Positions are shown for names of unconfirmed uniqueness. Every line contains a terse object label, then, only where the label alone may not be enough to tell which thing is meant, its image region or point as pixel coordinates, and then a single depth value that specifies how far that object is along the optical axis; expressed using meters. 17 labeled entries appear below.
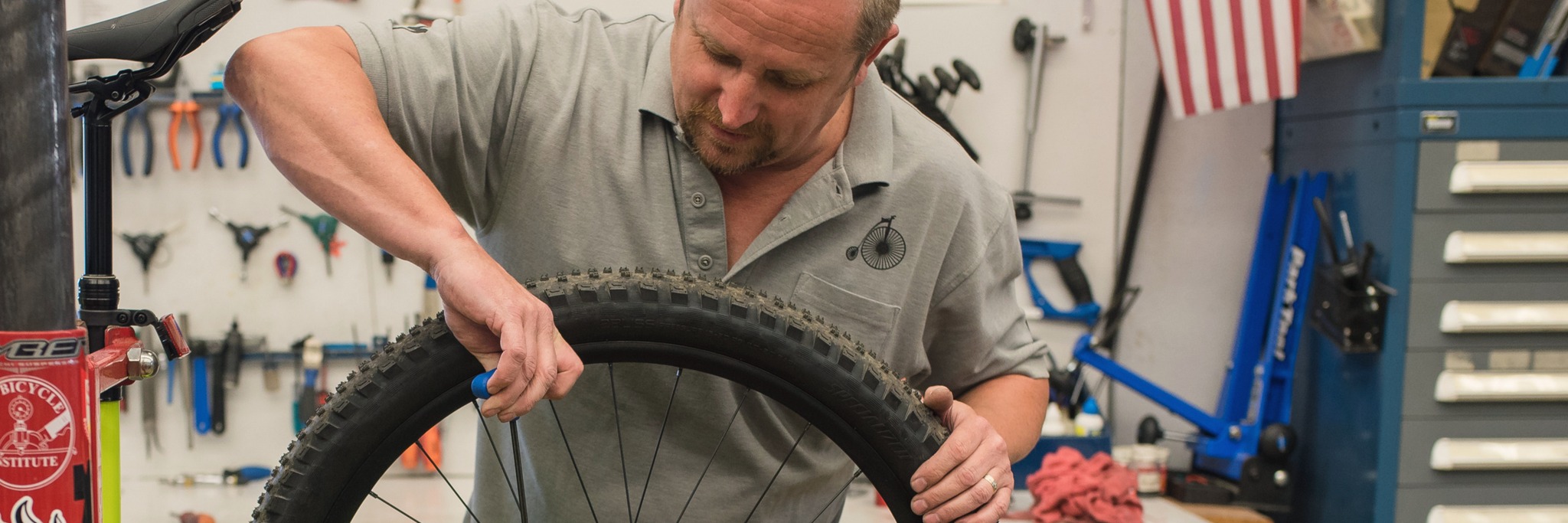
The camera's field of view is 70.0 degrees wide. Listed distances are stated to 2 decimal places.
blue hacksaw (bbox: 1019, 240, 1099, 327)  2.62
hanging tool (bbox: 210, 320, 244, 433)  2.44
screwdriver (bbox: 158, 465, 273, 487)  2.44
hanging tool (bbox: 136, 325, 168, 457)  2.45
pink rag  2.11
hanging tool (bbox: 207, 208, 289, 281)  2.46
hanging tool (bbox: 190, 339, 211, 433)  2.44
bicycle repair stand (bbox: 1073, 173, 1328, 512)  2.44
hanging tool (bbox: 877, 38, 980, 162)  2.37
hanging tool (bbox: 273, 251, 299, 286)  2.48
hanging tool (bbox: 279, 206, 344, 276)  2.46
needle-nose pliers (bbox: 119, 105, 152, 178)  2.41
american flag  2.25
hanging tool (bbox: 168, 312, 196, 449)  2.47
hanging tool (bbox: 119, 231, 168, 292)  2.43
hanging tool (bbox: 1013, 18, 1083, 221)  2.55
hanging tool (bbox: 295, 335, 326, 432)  2.44
